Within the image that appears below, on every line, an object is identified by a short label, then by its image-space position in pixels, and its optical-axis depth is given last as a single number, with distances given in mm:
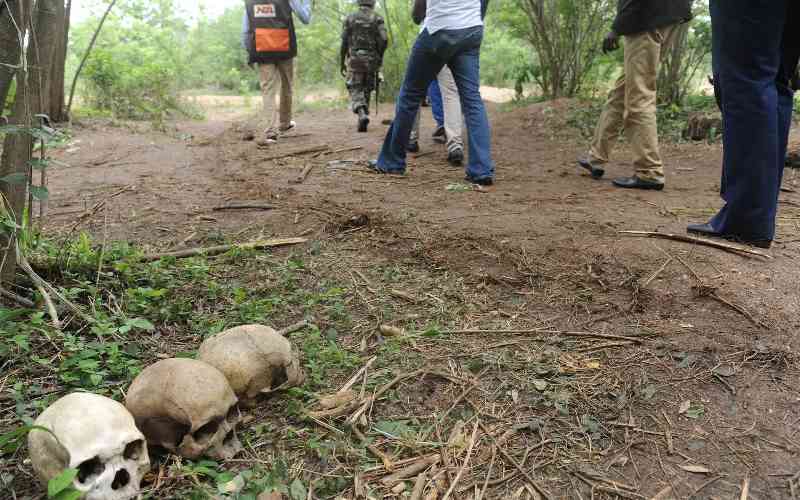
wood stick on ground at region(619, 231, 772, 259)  2990
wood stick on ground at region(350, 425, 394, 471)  1831
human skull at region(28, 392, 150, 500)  1576
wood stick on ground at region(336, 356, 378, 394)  2188
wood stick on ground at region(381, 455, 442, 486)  1785
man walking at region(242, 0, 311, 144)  7598
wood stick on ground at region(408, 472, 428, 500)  1726
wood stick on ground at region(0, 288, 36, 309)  2484
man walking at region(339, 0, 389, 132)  8203
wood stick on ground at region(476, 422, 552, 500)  1735
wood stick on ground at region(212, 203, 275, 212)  4418
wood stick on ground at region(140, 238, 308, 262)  3293
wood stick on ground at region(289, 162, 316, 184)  5418
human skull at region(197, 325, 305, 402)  2006
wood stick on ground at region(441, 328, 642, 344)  2446
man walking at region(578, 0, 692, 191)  4508
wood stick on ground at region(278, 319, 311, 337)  2549
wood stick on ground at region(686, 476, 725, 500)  1715
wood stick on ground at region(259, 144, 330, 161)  6717
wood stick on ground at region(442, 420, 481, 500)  1735
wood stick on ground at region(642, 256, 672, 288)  2776
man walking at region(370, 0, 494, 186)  4914
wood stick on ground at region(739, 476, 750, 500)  1691
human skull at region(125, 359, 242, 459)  1768
